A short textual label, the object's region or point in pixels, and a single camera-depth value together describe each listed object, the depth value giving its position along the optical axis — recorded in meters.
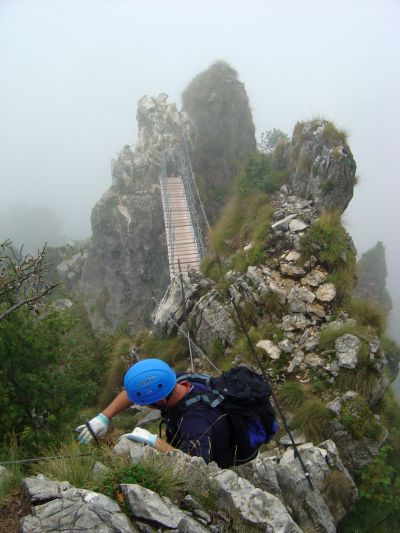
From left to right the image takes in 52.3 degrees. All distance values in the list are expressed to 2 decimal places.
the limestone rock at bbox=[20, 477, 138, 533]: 2.67
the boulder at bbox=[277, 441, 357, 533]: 4.62
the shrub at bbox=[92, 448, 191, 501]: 3.04
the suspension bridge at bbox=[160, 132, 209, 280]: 16.00
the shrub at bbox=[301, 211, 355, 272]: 9.85
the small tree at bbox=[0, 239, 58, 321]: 5.00
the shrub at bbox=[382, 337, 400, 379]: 13.90
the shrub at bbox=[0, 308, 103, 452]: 6.95
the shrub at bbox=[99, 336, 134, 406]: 11.81
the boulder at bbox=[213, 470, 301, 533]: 3.25
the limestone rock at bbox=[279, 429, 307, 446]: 6.70
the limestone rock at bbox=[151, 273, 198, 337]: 11.34
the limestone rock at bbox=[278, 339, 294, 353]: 8.37
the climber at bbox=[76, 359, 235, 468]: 3.31
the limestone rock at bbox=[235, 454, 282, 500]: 4.59
